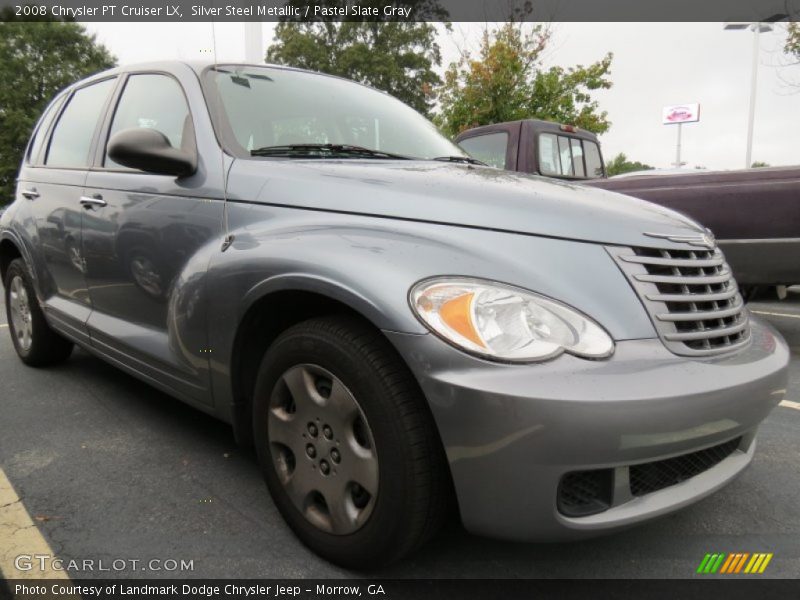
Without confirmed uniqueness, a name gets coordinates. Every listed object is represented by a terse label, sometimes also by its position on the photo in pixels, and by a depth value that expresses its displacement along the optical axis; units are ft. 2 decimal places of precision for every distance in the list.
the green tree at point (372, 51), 89.92
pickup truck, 13.47
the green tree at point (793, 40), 36.70
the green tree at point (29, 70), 101.55
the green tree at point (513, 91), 40.81
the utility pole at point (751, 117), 59.16
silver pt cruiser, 4.64
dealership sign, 106.52
